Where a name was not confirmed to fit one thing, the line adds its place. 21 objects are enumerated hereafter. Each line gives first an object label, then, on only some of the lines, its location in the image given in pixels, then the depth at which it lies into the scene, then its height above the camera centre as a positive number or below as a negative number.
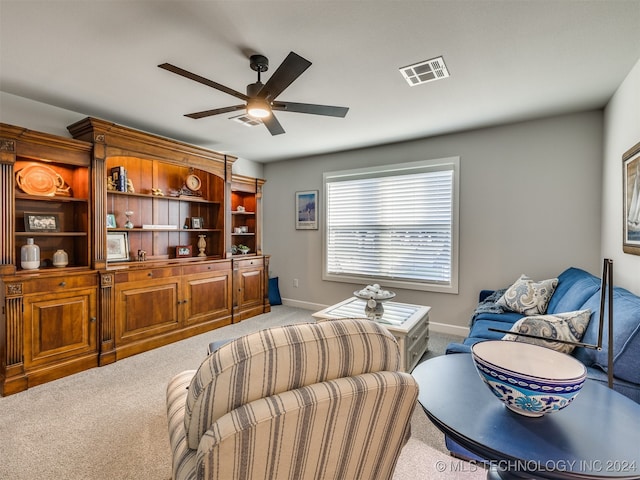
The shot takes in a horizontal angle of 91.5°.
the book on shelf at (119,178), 3.40 +0.61
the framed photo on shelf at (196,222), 4.29 +0.16
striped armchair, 0.76 -0.45
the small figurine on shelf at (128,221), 3.54 +0.15
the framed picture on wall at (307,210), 4.96 +0.39
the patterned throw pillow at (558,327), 1.71 -0.52
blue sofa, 1.41 -0.53
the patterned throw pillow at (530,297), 2.78 -0.57
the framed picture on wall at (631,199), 2.12 +0.26
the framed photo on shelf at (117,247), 3.47 -0.15
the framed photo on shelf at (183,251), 4.17 -0.23
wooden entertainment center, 2.52 -0.19
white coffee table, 2.53 -0.76
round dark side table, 0.74 -0.54
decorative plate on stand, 2.78 +0.49
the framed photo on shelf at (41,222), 2.80 +0.10
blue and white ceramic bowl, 0.84 -0.42
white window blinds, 3.90 +0.12
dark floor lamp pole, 1.09 -0.24
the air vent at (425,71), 2.22 +1.22
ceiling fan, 1.75 +0.92
